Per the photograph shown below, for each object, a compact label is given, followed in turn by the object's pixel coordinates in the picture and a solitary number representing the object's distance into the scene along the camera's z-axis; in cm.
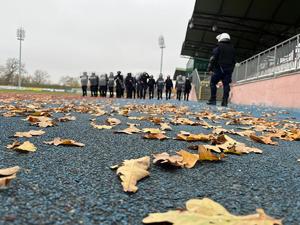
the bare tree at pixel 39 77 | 5861
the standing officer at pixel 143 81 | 1477
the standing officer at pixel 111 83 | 1455
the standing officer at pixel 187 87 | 1509
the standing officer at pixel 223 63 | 579
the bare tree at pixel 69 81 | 6037
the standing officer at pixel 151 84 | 1498
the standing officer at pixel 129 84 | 1427
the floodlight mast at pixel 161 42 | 3988
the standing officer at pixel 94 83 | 1480
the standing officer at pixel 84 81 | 1469
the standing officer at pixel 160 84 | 1479
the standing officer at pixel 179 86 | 1467
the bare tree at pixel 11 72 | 5155
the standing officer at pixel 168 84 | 1488
